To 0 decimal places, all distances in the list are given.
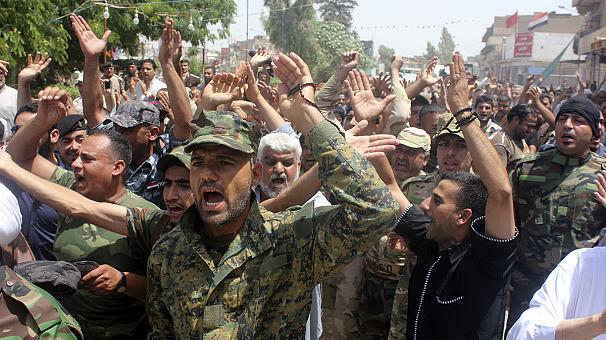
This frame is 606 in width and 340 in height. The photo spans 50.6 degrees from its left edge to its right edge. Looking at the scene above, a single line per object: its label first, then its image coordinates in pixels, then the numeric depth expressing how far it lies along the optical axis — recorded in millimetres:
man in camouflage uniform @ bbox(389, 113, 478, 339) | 4078
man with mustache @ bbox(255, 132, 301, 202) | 3699
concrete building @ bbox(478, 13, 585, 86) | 59056
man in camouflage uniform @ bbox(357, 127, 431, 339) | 3768
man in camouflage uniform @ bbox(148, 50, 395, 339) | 2219
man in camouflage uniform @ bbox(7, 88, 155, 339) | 2838
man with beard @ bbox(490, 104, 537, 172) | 7738
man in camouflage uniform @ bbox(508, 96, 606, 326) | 3977
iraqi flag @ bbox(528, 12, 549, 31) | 65375
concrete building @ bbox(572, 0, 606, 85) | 23298
